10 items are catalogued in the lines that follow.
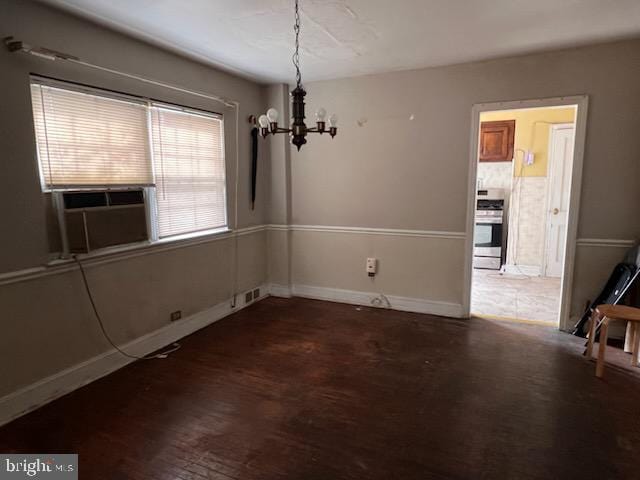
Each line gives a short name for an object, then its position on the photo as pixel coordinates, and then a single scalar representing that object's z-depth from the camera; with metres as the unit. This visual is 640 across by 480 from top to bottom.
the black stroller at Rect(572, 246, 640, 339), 3.16
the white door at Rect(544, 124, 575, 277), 5.46
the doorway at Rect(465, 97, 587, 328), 5.42
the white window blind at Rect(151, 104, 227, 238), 3.30
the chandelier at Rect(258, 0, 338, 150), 2.31
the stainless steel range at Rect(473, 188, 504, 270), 5.91
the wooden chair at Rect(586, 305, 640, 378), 2.76
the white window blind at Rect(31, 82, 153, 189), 2.45
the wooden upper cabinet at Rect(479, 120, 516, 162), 5.72
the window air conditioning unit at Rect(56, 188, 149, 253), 2.56
